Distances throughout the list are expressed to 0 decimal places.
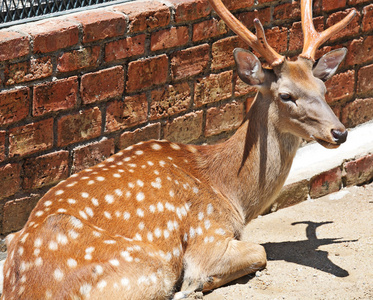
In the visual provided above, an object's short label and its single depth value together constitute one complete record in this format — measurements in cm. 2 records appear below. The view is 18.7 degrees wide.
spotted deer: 534
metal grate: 628
